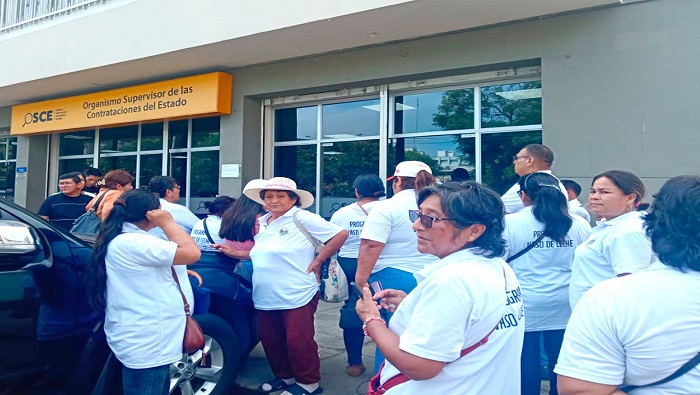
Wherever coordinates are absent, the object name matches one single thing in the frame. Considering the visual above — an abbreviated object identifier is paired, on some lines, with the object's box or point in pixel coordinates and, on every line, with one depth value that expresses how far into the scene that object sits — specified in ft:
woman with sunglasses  5.42
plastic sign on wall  31.27
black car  9.91
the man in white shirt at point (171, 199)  16.44
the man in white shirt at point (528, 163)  12.73
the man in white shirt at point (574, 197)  15.67
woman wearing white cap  12.14
